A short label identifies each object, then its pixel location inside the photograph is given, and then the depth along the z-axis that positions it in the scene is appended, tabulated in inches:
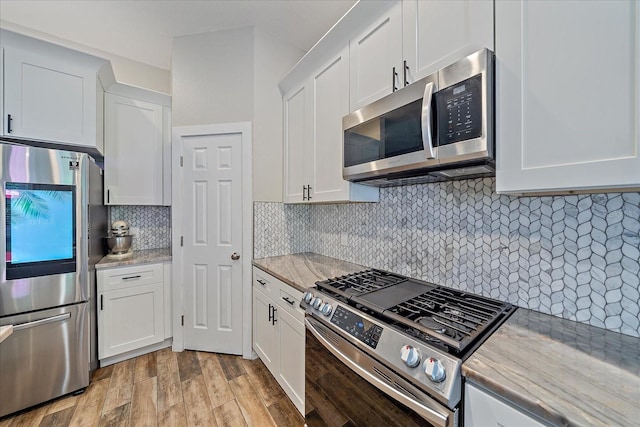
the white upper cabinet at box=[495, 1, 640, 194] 25.9
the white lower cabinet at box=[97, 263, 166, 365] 84.9
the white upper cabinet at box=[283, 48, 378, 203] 68.1
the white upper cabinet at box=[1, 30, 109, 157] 72.1
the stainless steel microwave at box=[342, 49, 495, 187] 36.3
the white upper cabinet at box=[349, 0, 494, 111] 38.9
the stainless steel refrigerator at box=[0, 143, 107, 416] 64.7
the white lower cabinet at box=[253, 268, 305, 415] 61.9
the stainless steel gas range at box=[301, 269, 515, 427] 30.3
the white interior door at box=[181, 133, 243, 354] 93.3
